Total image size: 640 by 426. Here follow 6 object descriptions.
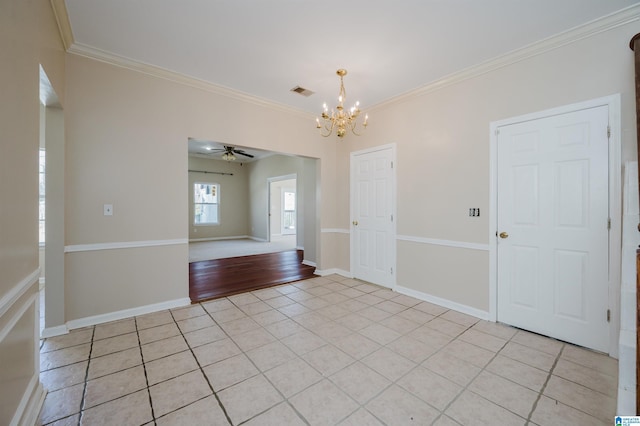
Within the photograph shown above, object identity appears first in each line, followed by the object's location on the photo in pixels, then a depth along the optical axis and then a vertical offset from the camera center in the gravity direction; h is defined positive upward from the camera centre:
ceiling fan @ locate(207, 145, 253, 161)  6.77 +1.61
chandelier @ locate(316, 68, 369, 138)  2.95 +1.12
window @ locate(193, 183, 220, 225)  9.10 +0.33
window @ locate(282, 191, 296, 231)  10.83 +0.00
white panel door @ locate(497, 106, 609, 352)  2.33 -0.14
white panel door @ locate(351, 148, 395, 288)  4.06 -0.08
